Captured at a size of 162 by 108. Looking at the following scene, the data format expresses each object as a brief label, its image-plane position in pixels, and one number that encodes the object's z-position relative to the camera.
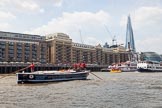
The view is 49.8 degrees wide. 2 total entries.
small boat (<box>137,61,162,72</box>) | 99.49
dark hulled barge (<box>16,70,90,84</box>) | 34.52
